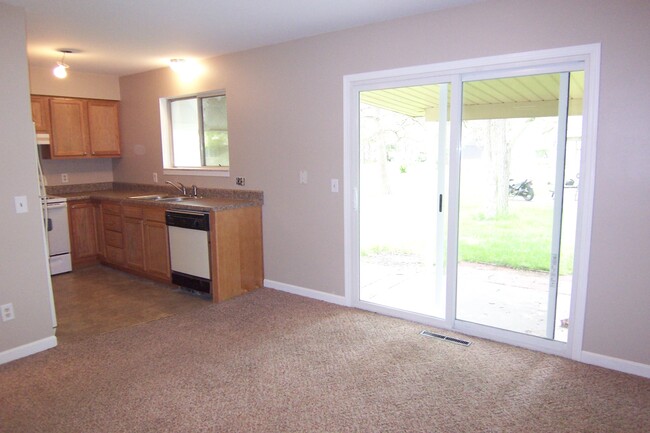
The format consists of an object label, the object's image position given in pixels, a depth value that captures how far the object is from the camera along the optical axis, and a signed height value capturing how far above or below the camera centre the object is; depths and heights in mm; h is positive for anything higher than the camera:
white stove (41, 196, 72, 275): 5066 -805
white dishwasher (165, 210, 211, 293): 4188 -831
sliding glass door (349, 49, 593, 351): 3010 -232
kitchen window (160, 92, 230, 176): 5188 +415
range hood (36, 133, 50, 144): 5152 +365
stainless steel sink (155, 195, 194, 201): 4957 -378
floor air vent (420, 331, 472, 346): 3219 -1362
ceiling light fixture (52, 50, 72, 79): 4457 +1038
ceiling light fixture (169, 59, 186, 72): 4906 +1205
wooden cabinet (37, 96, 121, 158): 5281 +563
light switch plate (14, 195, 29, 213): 3047 -257
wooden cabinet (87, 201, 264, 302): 4199 -855
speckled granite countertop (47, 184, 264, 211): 4344 -358
